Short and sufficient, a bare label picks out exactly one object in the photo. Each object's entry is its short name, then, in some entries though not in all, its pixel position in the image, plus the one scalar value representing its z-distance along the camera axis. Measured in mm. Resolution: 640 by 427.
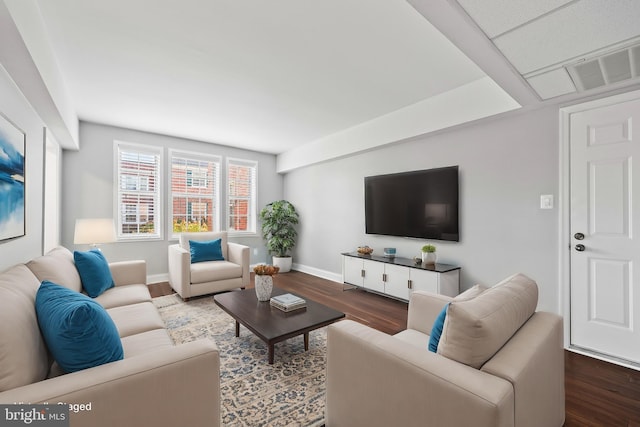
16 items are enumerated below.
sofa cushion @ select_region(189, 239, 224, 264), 4098
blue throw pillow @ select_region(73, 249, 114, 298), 2508
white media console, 3189
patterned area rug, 1647
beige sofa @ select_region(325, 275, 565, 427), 936
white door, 2238
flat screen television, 3435
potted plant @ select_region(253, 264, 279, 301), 2682
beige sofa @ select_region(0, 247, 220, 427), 947
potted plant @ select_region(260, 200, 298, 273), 5691
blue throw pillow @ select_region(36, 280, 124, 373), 1077
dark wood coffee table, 2062
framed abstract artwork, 1812
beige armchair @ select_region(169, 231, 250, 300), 3641
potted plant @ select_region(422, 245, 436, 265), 3449
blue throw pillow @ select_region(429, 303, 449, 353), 1277
